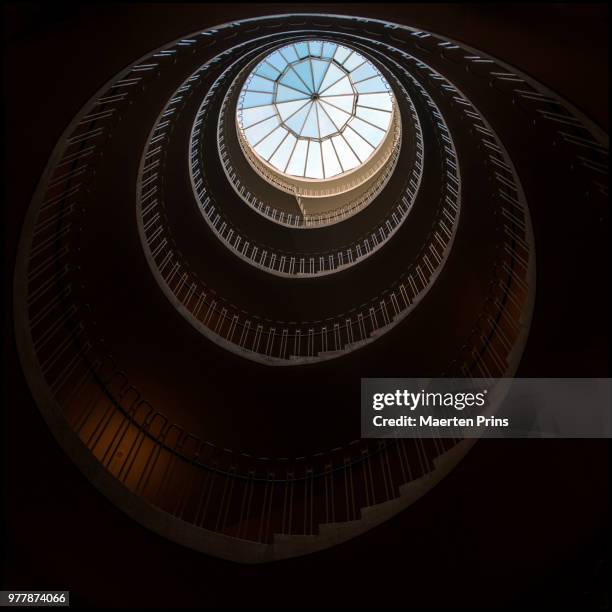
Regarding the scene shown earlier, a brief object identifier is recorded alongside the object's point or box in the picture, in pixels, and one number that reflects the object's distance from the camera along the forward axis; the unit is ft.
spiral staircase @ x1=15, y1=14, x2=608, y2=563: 18.10
